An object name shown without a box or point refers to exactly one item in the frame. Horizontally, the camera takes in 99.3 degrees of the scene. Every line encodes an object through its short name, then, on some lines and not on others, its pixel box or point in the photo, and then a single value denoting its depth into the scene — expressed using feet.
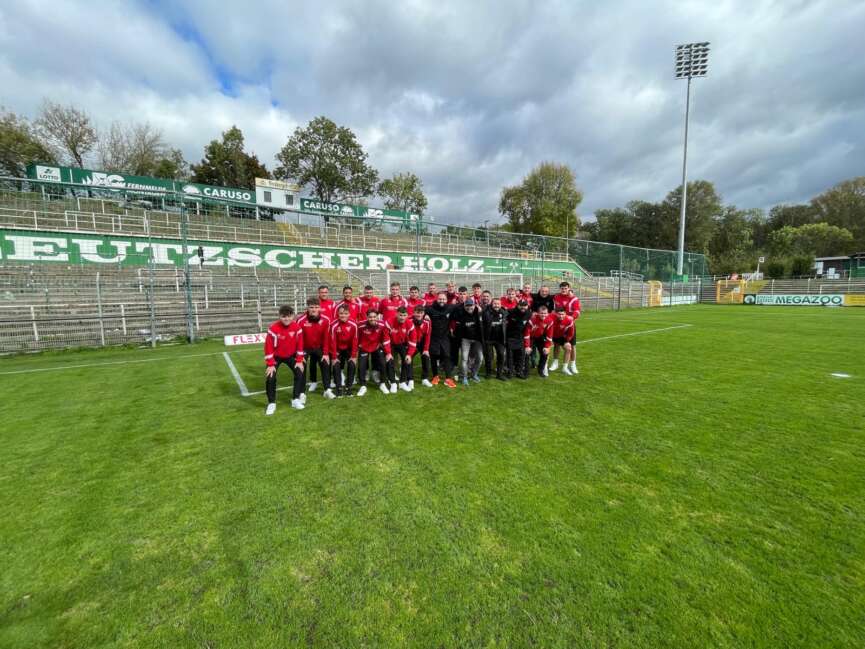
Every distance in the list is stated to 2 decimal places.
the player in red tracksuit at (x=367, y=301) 23.87
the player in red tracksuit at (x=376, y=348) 21.30
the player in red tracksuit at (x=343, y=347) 20.35
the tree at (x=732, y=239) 202.57
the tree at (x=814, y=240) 178.19
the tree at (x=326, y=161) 154.71
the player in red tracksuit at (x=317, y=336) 20.16
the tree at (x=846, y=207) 187.29
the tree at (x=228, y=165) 149.18
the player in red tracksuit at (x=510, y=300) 27.02
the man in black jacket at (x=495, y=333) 22.93
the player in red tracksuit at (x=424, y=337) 22.08
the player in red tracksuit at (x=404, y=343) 21.68
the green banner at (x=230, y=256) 53.31
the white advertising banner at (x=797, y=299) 99.05
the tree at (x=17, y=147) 95.86
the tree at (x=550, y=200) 186.91
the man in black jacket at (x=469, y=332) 22.58
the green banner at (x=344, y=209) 106.11
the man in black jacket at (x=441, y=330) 22.41
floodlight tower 112.57
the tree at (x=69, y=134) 102.53
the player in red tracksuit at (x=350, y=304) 22.81
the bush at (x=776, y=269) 146.01
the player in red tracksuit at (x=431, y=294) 25.02
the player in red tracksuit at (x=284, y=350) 18.35
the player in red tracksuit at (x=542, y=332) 24.53
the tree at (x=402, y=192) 177.48
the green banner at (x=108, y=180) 81.25
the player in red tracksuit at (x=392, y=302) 23.35
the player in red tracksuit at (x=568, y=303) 25.51
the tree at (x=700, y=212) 197.57
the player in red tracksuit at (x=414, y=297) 25.64
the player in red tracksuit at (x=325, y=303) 23.09
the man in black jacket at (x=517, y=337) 22.98
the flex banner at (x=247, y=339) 31.60
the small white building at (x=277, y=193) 104.63
